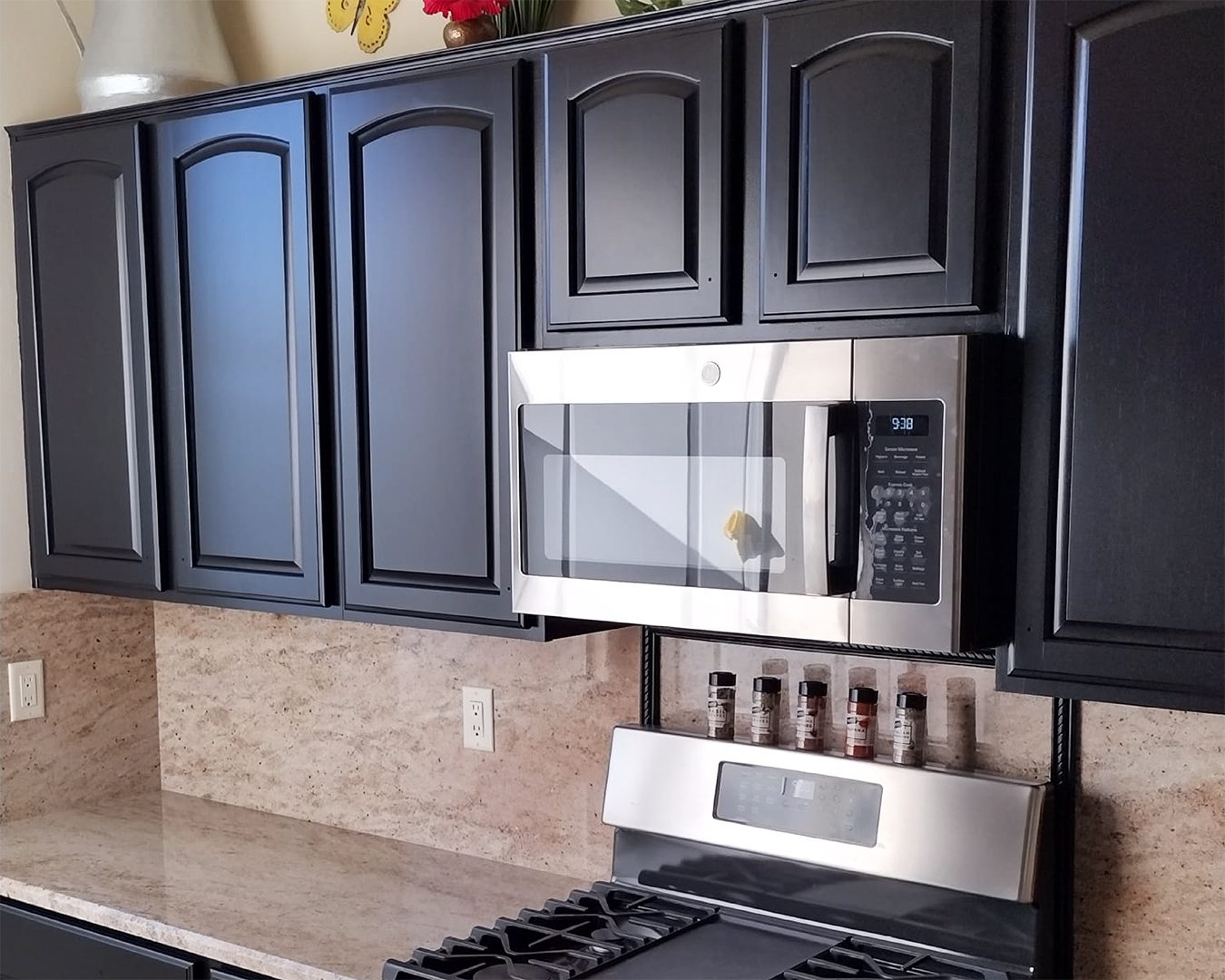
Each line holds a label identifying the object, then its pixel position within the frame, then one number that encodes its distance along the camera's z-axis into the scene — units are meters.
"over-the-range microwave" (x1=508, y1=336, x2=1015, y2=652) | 1.54
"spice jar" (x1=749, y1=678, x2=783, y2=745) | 1.99
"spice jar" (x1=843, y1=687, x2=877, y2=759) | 1.90
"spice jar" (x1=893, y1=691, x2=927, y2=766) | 1.86
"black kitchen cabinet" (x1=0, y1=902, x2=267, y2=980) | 2.10
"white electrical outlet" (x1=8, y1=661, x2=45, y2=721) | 2.68
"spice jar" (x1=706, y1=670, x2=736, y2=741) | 2.03
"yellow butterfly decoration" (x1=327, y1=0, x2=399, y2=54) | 2.44
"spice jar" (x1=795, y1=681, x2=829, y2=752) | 1.94
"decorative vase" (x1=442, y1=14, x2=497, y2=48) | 2.10
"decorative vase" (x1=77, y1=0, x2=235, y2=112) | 2.47
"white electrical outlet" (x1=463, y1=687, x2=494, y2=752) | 2.40
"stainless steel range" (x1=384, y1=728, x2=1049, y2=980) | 1.76
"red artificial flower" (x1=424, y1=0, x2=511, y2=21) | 2.06
